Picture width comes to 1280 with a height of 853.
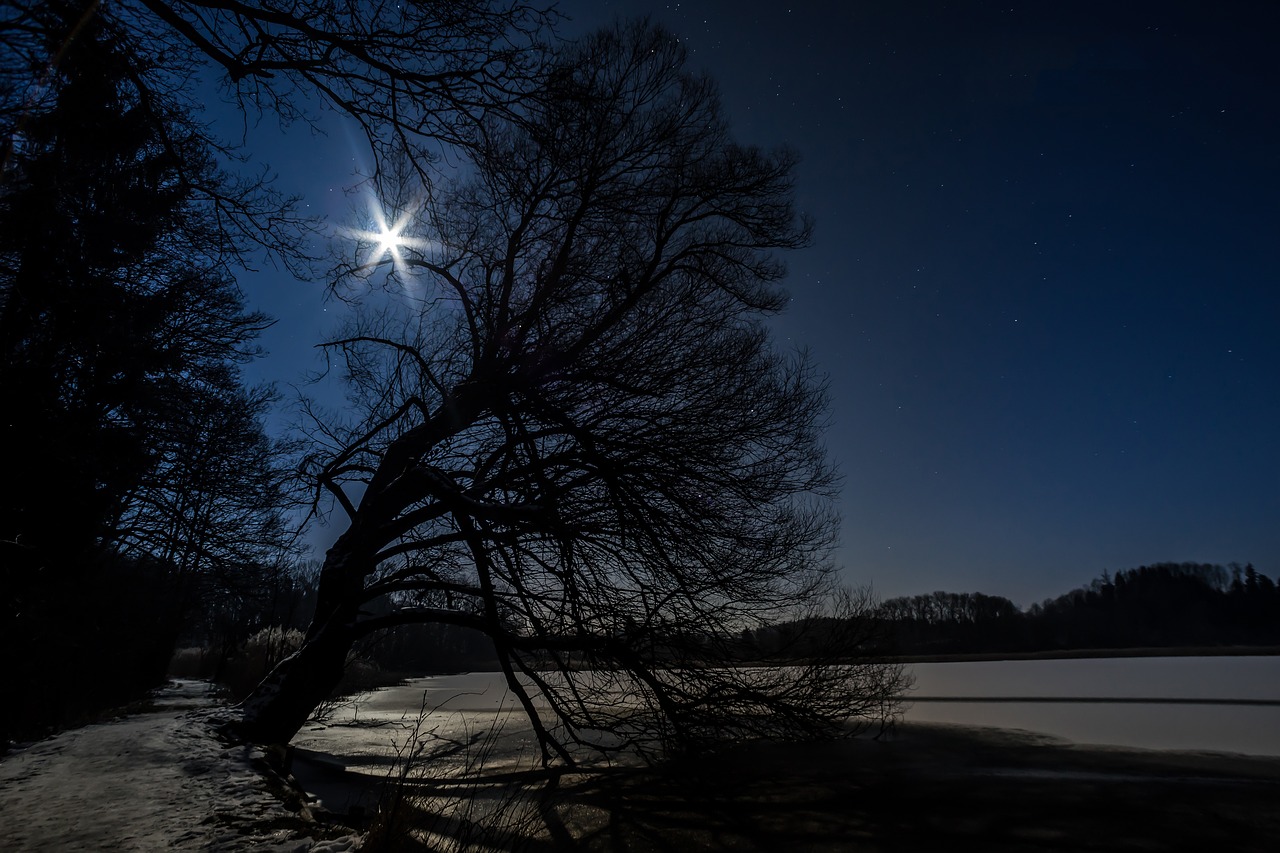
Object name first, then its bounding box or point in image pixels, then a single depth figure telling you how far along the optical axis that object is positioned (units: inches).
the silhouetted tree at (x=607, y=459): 214.2
